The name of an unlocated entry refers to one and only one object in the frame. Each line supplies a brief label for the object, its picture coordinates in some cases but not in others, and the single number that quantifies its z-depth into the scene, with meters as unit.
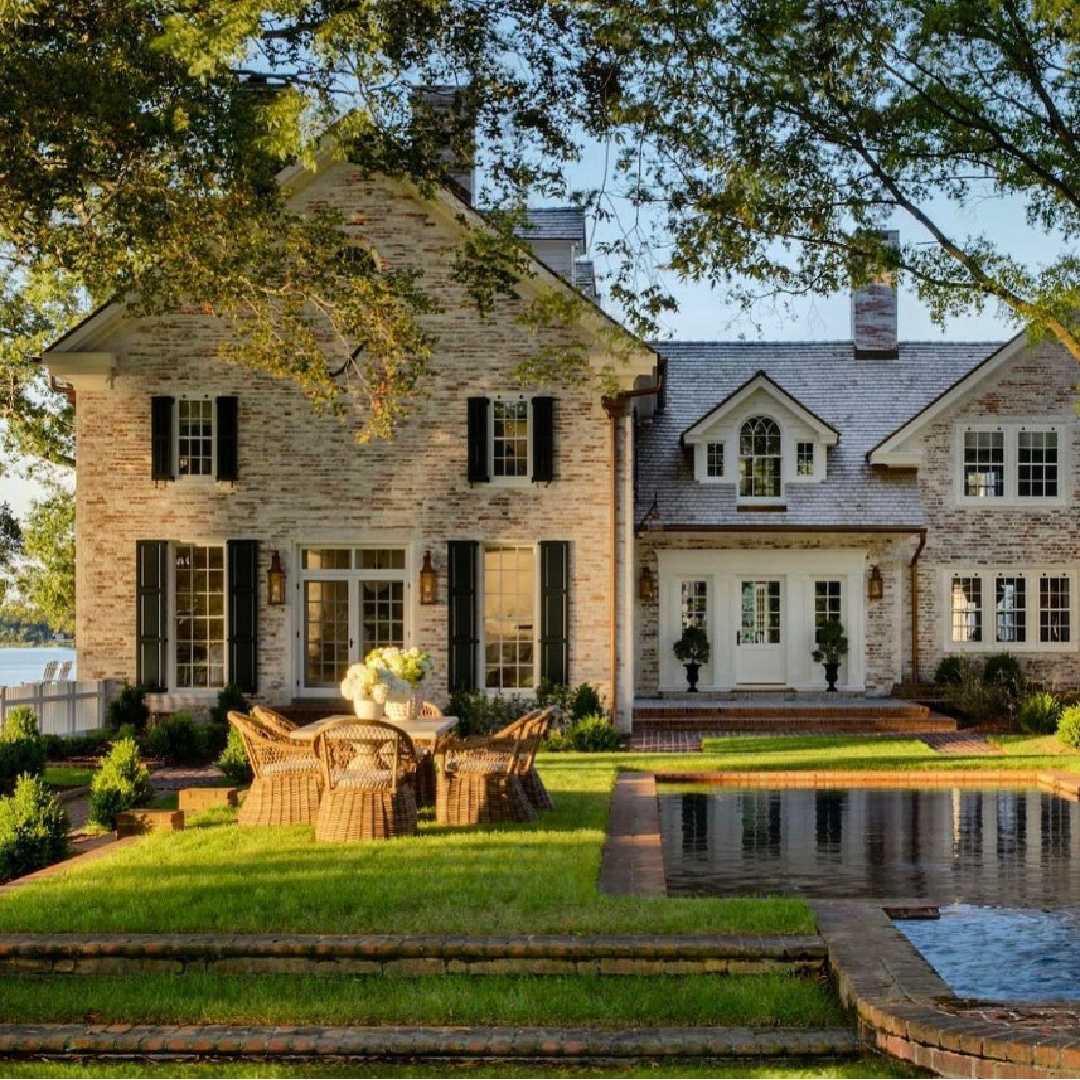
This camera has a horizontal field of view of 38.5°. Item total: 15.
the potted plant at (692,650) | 26.66
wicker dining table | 13.34
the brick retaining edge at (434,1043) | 7.14
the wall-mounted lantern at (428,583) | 22.83
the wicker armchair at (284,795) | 13.00
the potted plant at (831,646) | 26.55
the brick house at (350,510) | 22.77
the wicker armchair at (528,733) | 13.16
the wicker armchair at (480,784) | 12.98
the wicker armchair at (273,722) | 13.48
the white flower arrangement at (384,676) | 14.09
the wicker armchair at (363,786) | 12.05
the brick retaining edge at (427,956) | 8.45
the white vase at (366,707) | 14.15
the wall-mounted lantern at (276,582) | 23.00
